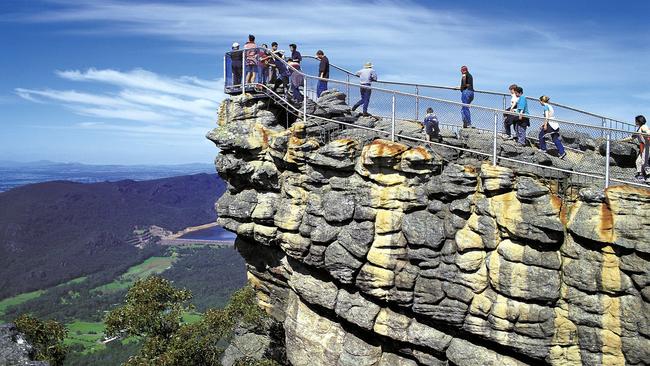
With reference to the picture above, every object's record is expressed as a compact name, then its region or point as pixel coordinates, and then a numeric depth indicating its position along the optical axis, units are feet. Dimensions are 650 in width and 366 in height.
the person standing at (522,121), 61.77
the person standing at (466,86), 67.97
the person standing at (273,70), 79.20
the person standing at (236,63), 81.09
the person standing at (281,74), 78.74
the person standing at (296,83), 74.43
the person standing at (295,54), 79.87
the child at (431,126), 63.26
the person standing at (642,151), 52.31
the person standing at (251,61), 79.36
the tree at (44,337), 74.84
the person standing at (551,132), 60.49
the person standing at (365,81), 72.95
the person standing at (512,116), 62.69
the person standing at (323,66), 79.05
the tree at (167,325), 73.56
